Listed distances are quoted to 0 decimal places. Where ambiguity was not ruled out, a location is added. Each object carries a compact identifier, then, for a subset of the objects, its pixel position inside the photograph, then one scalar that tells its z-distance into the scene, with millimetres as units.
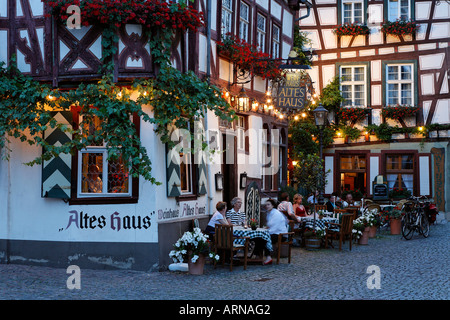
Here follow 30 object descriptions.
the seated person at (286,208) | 14927
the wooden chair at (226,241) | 11594
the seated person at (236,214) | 13500
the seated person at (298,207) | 16438
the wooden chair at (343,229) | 14656
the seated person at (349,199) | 21078
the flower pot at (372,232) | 17859
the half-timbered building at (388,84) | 24078
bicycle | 17250
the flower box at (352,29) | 24500
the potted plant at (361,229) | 15727
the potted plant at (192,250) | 10891
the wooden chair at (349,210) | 17802
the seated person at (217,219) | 12534
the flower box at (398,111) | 23938
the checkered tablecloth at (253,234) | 12184
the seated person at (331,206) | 18688
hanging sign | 16469
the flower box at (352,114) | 24438
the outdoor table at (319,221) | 15078
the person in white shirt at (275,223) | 12852
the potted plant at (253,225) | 12172
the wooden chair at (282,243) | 12328
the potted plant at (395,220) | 18875
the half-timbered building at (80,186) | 11211
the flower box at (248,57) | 14500
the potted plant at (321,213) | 15656
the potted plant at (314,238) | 14773
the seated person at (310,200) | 19338
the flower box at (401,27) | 24016
